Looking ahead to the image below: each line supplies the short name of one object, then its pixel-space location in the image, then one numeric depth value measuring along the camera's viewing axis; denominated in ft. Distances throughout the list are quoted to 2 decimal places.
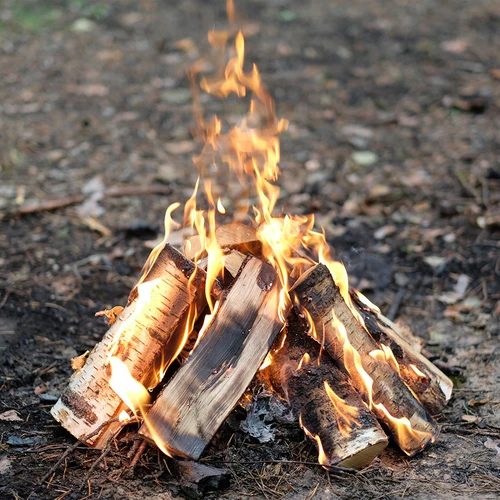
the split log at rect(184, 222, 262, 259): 11.62
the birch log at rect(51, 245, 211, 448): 10.30
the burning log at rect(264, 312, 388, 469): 9.75
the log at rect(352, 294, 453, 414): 11.03
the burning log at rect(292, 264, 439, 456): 10.32
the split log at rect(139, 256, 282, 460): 9.67
